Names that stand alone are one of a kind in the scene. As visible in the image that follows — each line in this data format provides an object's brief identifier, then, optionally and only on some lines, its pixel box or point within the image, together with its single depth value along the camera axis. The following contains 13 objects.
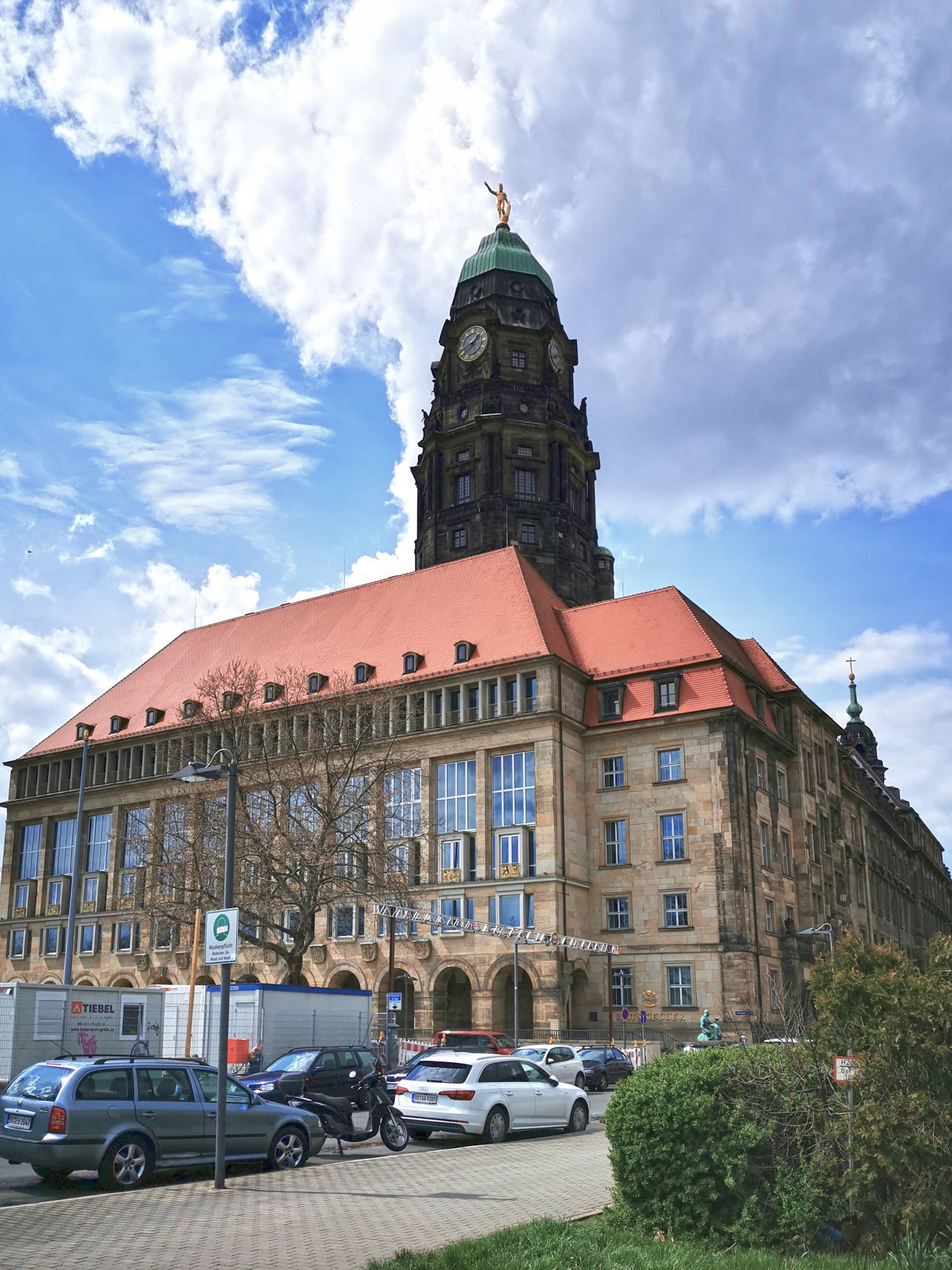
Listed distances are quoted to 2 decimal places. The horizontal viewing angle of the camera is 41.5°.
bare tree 41.47
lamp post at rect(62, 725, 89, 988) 45.41
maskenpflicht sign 16.73
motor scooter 20.75
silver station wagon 15.80
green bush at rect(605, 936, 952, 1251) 10.80
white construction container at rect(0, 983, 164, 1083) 31.02
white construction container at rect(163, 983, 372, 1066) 32.91
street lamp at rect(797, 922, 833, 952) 52.48
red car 36.09
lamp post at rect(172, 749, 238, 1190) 16.03
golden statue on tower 90.44
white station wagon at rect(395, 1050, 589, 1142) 21.69
